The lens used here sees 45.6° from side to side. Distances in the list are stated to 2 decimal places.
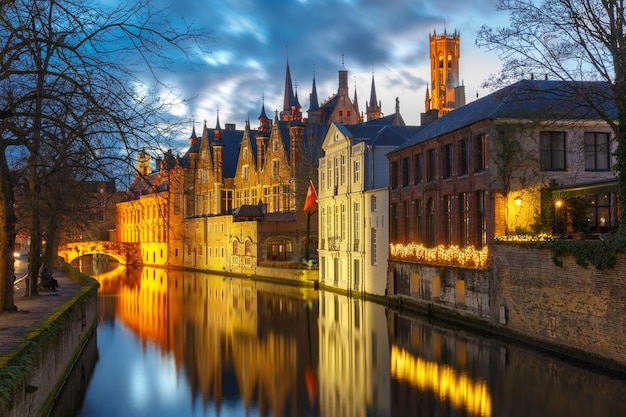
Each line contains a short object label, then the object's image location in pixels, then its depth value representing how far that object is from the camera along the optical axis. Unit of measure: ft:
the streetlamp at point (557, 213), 95.50
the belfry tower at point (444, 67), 531.50
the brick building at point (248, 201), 215.31
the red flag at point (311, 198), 183.93
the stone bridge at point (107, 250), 290.35
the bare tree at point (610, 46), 72.74
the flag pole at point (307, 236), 189.32
